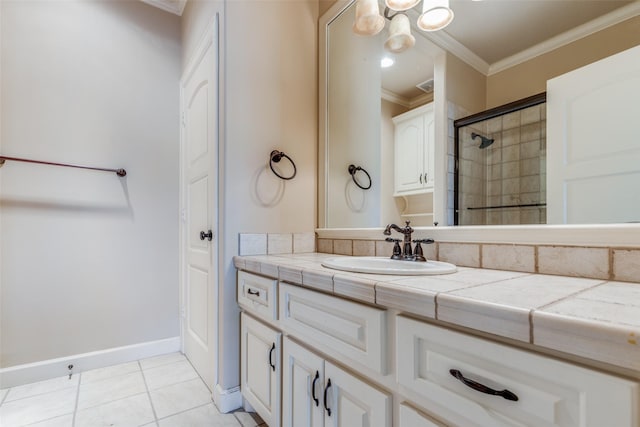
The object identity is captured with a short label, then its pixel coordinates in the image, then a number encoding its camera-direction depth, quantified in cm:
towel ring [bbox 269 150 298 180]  161
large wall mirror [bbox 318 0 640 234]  97
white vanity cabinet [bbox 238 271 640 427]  45
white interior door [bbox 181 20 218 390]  158
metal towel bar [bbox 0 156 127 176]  169
